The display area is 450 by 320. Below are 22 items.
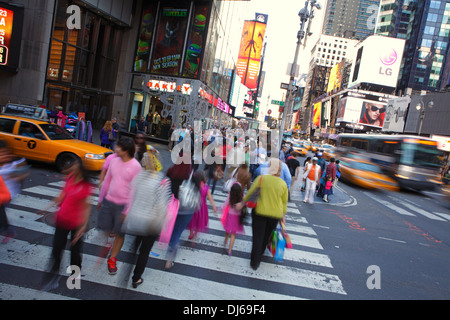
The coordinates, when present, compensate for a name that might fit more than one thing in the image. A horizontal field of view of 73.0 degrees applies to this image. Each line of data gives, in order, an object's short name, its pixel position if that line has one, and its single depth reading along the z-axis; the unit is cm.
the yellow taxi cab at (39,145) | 973
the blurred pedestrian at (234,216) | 617
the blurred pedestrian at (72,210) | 395
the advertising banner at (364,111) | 8438
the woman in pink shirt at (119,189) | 438
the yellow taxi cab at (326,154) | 3266
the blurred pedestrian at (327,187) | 1304
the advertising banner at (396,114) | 6136
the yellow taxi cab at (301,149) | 3839
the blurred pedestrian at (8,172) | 454
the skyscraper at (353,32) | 18250
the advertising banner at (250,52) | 7612
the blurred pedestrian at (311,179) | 1227
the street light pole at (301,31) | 1669
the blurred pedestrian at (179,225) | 514
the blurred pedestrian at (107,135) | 1269
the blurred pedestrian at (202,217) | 564
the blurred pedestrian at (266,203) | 535
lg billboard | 8438
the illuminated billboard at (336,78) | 11301
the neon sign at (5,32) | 1606
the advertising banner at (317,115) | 12356
